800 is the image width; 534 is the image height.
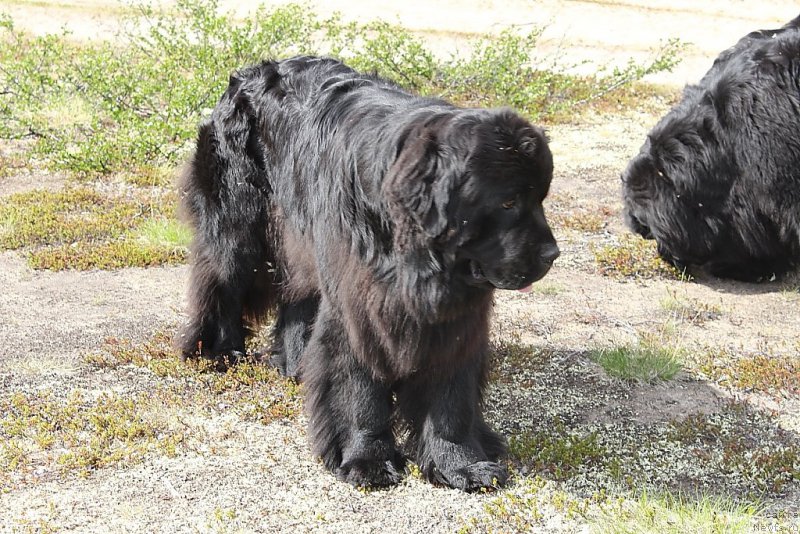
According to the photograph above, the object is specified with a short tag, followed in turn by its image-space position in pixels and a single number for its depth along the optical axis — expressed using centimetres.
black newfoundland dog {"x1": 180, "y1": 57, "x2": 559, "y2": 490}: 621
